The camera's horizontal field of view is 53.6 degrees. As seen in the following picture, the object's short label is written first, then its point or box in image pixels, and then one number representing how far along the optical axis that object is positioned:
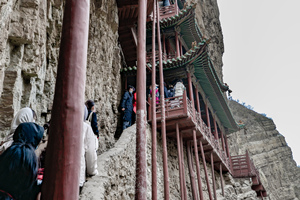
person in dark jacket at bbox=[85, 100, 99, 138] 5.52
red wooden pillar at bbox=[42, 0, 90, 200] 1.69
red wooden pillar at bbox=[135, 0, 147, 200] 3.97
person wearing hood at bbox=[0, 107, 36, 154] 2.96
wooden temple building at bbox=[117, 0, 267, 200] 10.09
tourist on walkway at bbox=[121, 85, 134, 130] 9.73
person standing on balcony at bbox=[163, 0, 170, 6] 15.93
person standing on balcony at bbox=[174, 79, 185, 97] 11.14
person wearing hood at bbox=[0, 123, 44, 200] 2.19
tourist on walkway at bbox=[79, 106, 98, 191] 4.08
